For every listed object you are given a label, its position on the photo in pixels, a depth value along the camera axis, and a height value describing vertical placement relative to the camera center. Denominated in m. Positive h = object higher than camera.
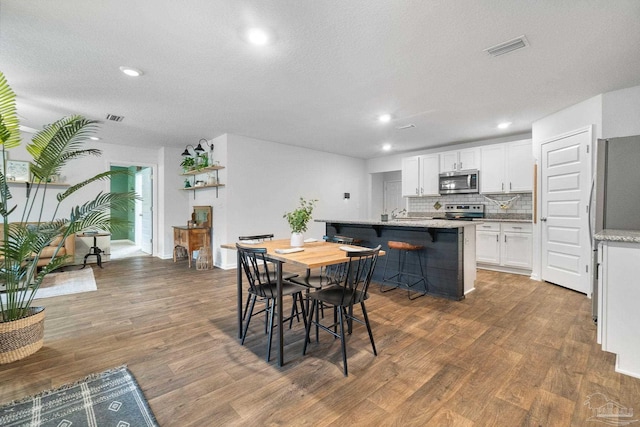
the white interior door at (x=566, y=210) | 3.66 +0.01
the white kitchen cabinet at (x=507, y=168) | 4.93 +0.79
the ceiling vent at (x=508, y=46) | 2.30 +1.39
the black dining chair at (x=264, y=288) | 2.18 -0.66
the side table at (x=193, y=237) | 5.51 -0.53
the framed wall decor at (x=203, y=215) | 5.71 -0.09
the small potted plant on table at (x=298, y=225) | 2.73 -0.14
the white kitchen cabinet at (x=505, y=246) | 4.79 -0.63
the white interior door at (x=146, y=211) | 6.92 +0.00
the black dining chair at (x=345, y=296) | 2.04 -0.67
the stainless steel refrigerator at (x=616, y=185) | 2.53 +0.23
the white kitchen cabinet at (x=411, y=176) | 6.43 +0.81
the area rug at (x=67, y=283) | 3.87 -1.10
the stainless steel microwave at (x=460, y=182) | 5.53 +0.59
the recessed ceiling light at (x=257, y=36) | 2.19 +1.39
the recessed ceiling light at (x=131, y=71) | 2.76 +1.39
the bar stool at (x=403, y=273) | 3.76 -0.90
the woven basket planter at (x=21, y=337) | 2.15 -0.99
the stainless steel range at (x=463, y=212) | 5.68 -0.02
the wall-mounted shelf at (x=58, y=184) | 5.46 +0.52
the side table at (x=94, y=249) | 5.55 -0.78
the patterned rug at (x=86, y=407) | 1.55 -1.15
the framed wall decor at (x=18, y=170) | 5.02 +0.73
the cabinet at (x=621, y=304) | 1.93 -0.66
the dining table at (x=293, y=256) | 2.03 -0.35
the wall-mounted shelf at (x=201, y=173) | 5.34 +0.80
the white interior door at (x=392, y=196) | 8.11 +0.44
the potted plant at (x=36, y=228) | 2.18 -0.13
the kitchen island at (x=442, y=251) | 3.57 -0.53
